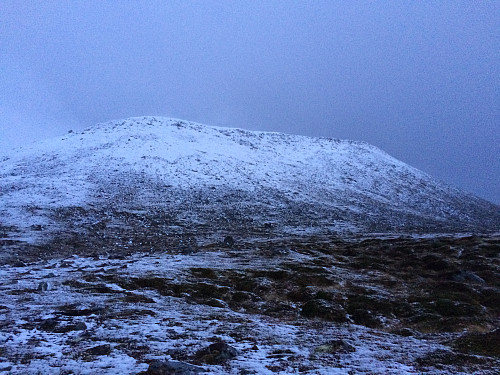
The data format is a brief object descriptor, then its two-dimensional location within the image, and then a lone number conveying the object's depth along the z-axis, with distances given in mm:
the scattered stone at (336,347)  10859
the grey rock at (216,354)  9547
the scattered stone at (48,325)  11791
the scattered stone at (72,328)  11711
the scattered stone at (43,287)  16931
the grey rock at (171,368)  8422
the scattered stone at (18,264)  22609
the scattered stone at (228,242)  33981
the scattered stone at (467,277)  22138
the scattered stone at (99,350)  9872
